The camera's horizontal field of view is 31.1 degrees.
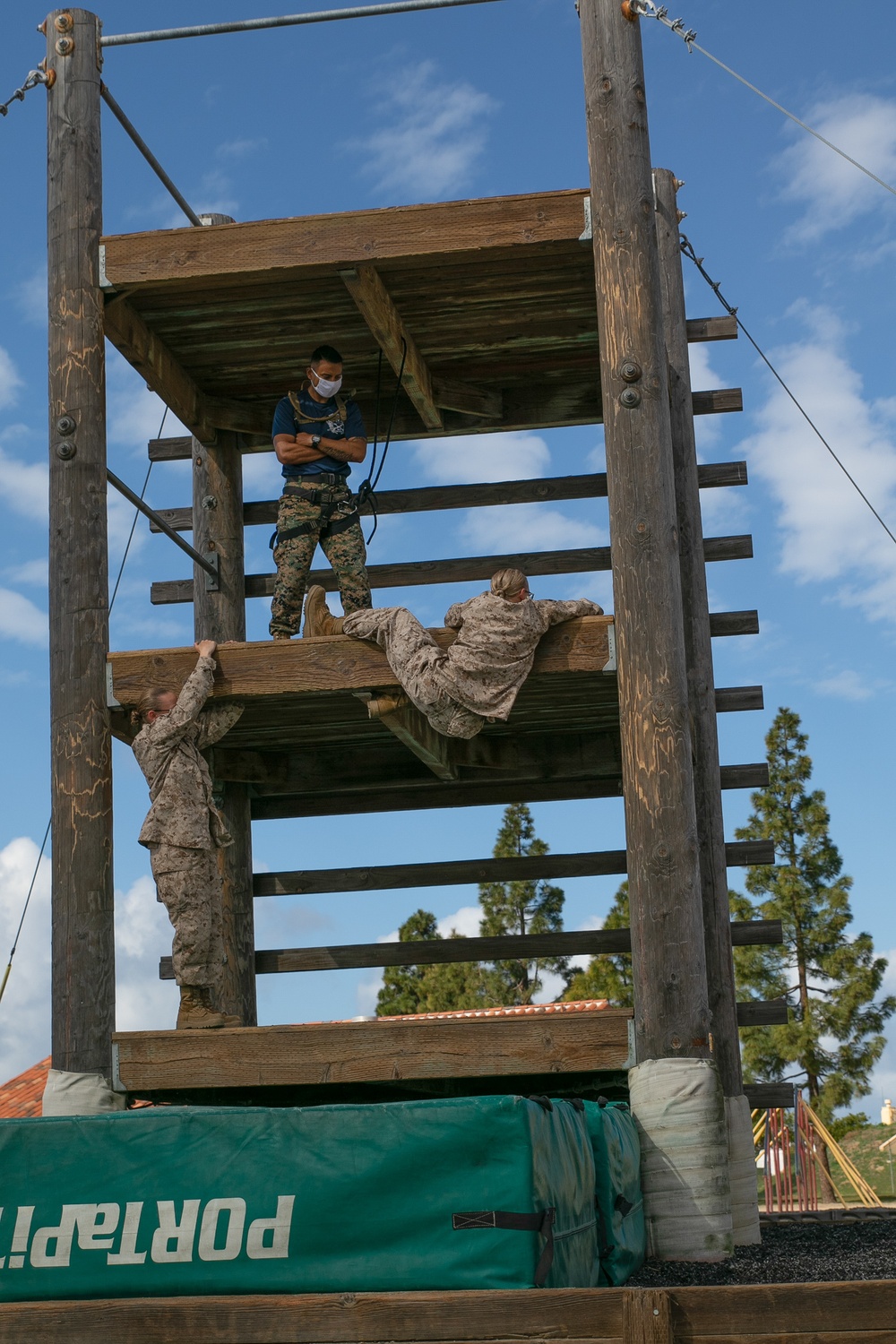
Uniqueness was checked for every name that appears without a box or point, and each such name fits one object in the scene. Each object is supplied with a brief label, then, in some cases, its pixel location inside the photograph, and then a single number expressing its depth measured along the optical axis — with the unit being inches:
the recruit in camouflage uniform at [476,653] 388.8
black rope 449.1
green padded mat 240.2
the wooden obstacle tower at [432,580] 383.6
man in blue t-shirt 435.5
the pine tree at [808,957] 1299.2
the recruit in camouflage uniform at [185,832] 404.2
